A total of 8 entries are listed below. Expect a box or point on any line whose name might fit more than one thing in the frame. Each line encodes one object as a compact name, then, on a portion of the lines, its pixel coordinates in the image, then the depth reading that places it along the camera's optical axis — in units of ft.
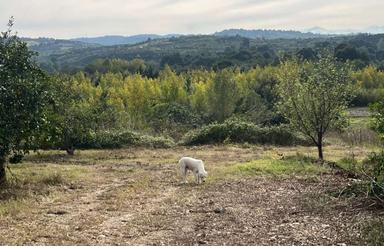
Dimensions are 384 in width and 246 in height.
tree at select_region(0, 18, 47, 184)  51.47
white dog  60.95
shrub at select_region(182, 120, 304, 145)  123.95
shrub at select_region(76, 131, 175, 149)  117.80
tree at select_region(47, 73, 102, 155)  94.12
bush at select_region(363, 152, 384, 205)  41.89
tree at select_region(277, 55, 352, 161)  81.30
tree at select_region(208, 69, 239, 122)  200.03
